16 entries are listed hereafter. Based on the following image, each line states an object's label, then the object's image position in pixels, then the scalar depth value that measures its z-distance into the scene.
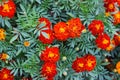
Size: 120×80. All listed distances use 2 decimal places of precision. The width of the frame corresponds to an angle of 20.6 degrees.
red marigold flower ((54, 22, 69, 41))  2.08
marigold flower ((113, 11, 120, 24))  2.37
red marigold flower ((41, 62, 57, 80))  2.07
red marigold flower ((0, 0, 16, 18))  2.06
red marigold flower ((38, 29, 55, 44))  2.05
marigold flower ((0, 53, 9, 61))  2.15
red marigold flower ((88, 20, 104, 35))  2.15
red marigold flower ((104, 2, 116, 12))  2.38
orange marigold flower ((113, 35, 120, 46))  2.47
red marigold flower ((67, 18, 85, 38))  2.10
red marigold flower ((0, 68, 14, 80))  2.15
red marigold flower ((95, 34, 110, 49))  2.20
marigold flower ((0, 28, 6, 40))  2.12
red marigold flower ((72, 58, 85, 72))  2.18
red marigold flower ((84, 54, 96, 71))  2.19
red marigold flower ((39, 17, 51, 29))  2.09
